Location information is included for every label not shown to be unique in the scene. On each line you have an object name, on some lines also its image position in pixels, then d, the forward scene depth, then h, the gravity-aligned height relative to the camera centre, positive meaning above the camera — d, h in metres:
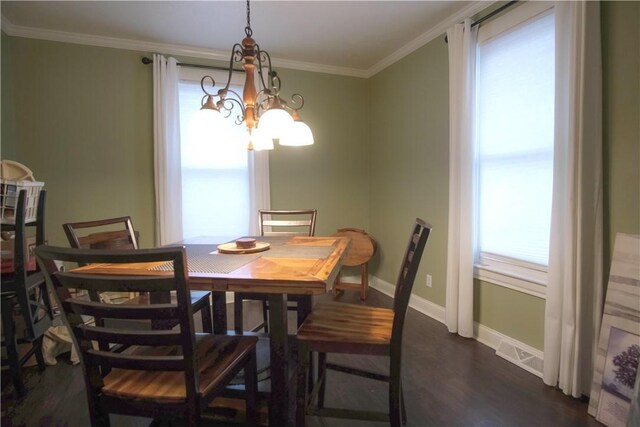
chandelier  1.46 +0.39
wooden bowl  1.77 -0.22
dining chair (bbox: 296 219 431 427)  1.30 -0.55
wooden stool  3.41 -0.56
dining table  1.18 -0.27
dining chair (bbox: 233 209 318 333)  2.11 -0.28
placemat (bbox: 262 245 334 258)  1.61 -0.25
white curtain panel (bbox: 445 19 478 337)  2.45 +0.18
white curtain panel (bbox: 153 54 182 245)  3.10 +0.50
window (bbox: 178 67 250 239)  3.28 +0.26
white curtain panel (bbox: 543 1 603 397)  1.71 +0.04
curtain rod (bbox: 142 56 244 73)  3.08 +1.31
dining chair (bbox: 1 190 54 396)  1.73 -0.49
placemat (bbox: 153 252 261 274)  1.34 -0.26
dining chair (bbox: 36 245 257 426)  0.93 -0.44
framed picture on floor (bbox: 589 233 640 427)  1.54 -0.68
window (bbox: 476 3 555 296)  2.08 +0.37
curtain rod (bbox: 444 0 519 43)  2.19 +1.27
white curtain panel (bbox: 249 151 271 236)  3.42 +0.19
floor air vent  2.07 -1.01
